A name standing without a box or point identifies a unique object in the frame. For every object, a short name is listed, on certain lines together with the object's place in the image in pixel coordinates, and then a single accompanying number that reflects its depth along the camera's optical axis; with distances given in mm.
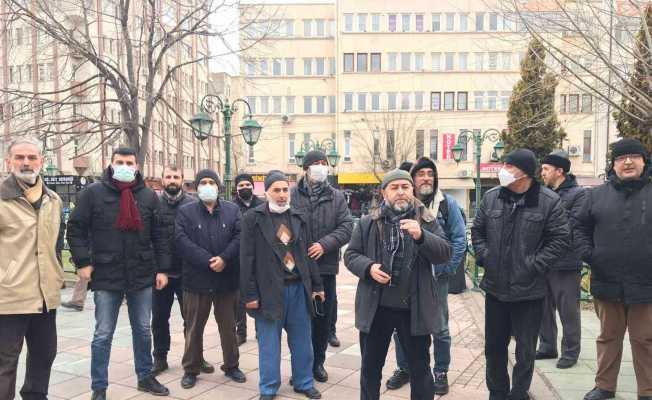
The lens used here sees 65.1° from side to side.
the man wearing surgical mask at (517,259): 4051
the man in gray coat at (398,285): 3732
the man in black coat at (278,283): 4547
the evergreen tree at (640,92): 8594
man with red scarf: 4496
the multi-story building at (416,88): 39625
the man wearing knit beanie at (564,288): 5305
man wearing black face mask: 6605
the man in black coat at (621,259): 4164
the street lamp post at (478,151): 18319
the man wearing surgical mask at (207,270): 5035
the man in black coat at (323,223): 5199
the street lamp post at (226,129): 10891
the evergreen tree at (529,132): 24284
